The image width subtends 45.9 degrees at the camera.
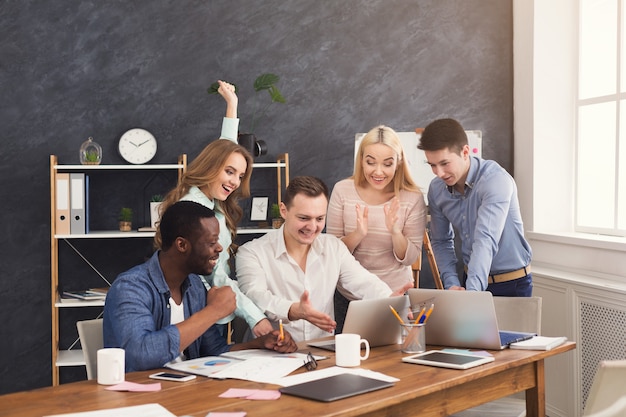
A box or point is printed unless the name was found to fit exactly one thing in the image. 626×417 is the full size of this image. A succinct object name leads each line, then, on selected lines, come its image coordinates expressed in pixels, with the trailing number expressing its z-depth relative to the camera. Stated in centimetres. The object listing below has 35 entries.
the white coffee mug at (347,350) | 225
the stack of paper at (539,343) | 248
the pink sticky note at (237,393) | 191
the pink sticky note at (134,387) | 196
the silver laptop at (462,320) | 246
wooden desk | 181
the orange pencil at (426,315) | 246
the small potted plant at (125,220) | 441
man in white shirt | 295
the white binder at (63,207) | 425
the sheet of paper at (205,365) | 218
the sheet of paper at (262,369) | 211
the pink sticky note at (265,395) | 189
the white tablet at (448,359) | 223
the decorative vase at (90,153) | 433
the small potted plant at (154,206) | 448
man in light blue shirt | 310
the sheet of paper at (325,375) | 205
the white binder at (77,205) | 428
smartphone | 208
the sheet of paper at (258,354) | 238
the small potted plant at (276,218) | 456
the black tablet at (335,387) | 187
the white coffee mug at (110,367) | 202
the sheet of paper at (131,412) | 174
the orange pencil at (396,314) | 245
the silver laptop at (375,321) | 247
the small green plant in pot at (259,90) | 439
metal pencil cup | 244
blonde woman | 327
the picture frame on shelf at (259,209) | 469
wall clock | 454
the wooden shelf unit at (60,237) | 421
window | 428
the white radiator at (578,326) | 379
